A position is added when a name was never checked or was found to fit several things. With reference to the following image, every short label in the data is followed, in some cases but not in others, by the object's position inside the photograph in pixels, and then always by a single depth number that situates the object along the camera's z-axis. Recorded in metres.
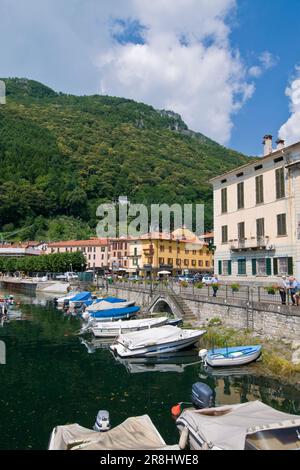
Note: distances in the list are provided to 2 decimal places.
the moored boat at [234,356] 21.22
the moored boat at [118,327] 32.09
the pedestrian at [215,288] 29.48
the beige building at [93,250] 108.75
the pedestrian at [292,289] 22.47
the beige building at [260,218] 32.16
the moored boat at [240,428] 9.03
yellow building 88.69
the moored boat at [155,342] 25.36
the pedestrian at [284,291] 22.67
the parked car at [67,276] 82.44
